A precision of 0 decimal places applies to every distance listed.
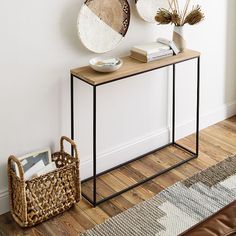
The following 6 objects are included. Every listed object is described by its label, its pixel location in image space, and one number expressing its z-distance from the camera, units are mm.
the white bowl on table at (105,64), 2531
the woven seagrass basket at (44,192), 2432
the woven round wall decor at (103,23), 2605
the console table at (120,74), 2517
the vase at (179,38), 2904
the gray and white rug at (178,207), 2488
